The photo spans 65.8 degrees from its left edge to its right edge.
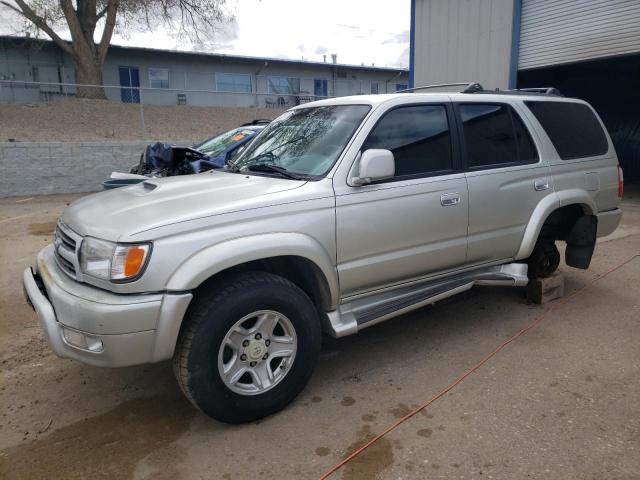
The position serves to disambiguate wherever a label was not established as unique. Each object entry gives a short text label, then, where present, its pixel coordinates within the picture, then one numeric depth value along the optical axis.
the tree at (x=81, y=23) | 19.75
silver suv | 2.60
